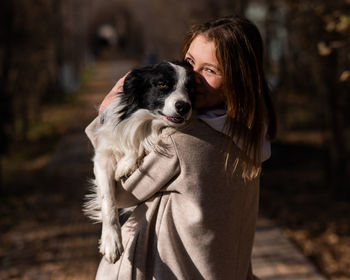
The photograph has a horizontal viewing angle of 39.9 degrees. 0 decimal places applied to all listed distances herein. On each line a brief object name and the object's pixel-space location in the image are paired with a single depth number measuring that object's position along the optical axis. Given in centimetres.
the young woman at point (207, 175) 200
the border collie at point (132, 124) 211
